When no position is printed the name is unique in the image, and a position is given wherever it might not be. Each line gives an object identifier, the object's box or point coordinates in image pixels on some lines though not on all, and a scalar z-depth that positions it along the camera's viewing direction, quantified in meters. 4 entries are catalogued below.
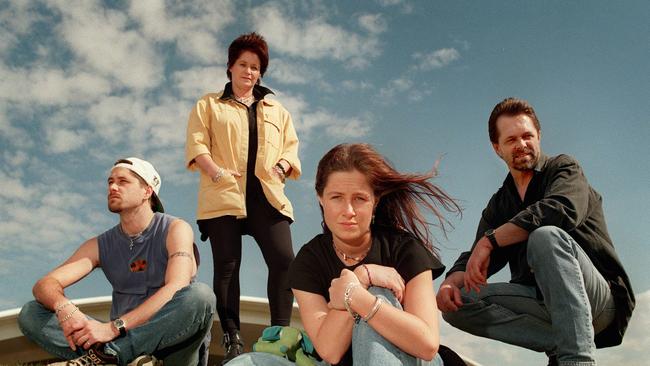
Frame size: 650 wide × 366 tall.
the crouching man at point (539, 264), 2.83
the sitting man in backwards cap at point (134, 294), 3.16
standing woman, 3.71
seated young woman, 2.10
